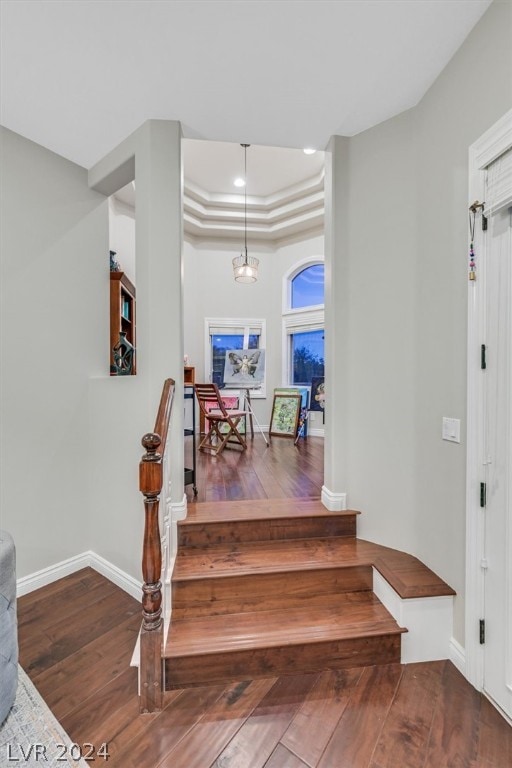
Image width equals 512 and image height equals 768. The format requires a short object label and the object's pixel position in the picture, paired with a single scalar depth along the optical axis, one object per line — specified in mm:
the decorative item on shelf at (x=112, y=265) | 3377
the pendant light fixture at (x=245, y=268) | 4496
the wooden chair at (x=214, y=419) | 4177
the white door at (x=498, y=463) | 1482
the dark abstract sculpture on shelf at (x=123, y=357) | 2881
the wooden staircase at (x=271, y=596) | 1661
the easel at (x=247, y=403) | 5073
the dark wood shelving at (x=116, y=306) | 3109
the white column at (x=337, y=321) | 2381
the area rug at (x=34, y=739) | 1295
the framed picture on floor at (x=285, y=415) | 5262
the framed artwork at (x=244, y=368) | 5230
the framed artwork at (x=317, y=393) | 5266
